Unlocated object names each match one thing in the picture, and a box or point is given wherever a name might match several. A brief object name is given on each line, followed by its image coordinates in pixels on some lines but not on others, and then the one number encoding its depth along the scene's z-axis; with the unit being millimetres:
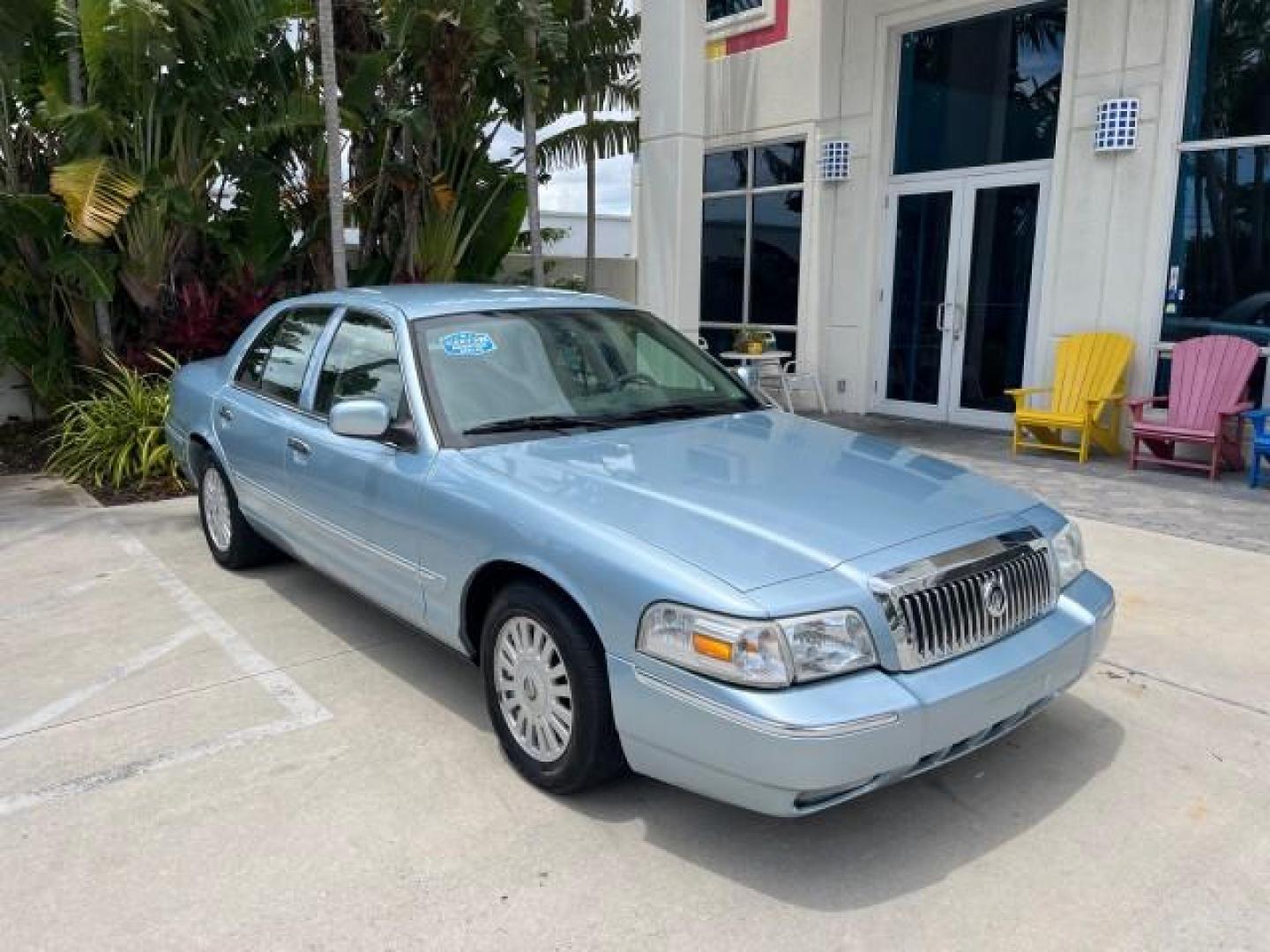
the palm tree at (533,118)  9281
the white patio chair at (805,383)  11742
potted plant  11539
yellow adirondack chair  8617
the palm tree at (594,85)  10688
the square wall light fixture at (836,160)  11211
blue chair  7317
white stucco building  8469
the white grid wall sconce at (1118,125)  8648
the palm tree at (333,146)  8344
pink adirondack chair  7852
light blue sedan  2627
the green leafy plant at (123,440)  7938
